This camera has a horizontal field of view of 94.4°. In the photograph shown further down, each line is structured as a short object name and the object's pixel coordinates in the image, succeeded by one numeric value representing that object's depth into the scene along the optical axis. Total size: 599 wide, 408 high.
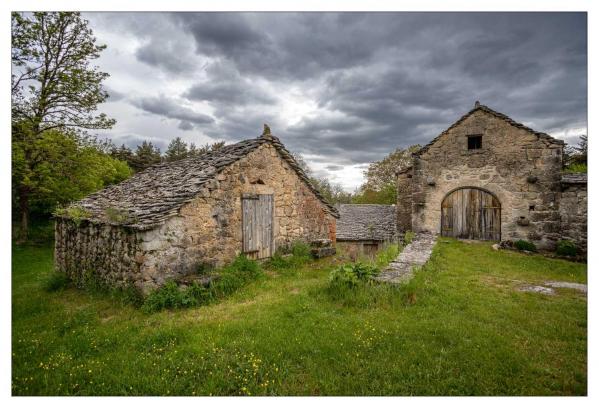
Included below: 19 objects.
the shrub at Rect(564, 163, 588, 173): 17.70
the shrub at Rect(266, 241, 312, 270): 8.37
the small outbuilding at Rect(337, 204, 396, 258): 17.14
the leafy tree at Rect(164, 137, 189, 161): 45.66
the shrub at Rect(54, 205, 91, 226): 7.27
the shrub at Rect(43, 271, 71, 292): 7.55
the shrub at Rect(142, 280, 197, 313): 5.52
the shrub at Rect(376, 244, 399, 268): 7.96
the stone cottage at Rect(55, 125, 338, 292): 6.07
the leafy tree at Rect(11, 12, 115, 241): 11.77
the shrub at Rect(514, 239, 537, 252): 10.68
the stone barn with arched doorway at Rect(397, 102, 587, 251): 10.79
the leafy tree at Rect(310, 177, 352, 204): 44.09
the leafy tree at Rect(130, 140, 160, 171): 35.28
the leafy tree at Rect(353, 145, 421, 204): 30.89
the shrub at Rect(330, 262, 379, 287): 5.84
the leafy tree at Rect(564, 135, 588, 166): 19.88
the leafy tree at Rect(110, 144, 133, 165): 33.38
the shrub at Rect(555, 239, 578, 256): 9.69
